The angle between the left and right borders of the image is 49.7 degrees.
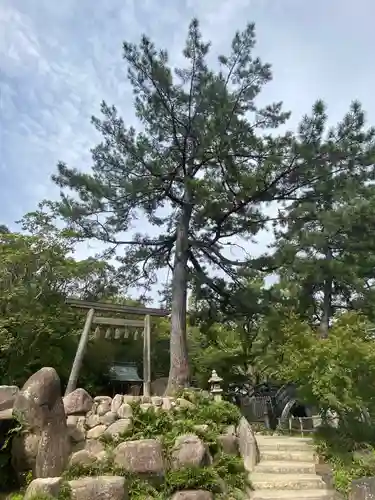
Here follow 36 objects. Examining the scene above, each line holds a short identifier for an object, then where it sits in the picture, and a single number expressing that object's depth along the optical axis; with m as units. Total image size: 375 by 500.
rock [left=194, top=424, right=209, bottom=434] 6.83
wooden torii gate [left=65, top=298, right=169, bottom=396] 9.40
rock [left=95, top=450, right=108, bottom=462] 6.06
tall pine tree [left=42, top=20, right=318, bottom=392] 9.80
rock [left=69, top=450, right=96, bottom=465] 5.96
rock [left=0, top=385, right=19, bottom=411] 6.71
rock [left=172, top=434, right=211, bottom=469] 6.00
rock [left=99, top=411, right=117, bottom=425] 7.02
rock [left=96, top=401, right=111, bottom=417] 7.25
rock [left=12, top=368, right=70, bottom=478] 5.84
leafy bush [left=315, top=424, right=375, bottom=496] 6.56
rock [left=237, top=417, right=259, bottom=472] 6.82
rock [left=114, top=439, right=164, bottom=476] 5.84
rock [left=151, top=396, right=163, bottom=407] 7.68
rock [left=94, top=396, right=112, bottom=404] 7.49
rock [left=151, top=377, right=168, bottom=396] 10.39
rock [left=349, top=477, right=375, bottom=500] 5.99
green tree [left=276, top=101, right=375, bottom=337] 9.48
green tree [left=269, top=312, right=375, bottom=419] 7.08
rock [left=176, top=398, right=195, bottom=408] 7.80
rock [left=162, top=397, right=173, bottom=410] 7.66
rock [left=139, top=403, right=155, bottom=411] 7.22
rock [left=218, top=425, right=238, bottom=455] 6.86
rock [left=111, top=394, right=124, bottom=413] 7.30
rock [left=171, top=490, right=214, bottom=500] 5.49
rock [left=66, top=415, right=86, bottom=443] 6.62
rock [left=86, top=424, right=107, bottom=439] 6.71
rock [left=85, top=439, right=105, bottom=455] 6.33
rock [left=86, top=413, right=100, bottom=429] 7.00
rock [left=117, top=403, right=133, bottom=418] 7.10
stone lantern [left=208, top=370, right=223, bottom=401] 8.64
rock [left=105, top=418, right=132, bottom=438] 6.63
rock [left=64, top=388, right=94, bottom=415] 7.21
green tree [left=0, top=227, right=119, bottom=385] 9.84
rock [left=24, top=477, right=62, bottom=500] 5.09
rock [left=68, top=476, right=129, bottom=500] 5.19
